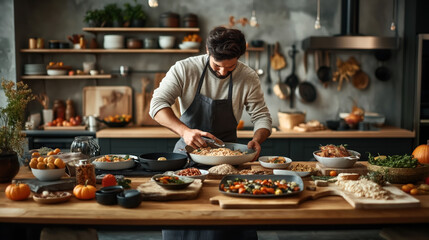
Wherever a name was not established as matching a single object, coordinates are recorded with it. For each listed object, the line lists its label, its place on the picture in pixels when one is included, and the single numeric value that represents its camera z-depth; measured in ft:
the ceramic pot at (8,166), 8.79
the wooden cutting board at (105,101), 20.75
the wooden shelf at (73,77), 19.35
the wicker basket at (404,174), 8.72
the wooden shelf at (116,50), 19.40
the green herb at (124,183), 8.22
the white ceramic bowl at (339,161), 9.43
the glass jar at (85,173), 8.20
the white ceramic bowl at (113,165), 9.60
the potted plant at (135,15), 19.69
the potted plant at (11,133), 8.80
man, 11.72
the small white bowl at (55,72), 19.53
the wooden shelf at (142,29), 19.40
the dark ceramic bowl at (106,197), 7.23
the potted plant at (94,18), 19.45
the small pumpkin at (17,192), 7.49
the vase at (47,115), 20.07
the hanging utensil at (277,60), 20.62
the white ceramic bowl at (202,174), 8.67
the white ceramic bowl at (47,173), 8.27
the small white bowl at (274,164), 9.81
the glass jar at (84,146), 9.84
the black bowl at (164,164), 9.50
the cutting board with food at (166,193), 7.48
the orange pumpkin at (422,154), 10.06
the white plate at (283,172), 8.98
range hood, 18.45
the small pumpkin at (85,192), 7.51
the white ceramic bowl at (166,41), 19.63
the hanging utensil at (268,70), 20.74
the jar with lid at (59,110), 20.45
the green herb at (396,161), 8.83
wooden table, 6.86
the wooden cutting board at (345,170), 9.31
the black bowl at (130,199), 7.06
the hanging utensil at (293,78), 20.70
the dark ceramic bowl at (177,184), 7.63
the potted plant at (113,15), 19.66
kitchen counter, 18.03
